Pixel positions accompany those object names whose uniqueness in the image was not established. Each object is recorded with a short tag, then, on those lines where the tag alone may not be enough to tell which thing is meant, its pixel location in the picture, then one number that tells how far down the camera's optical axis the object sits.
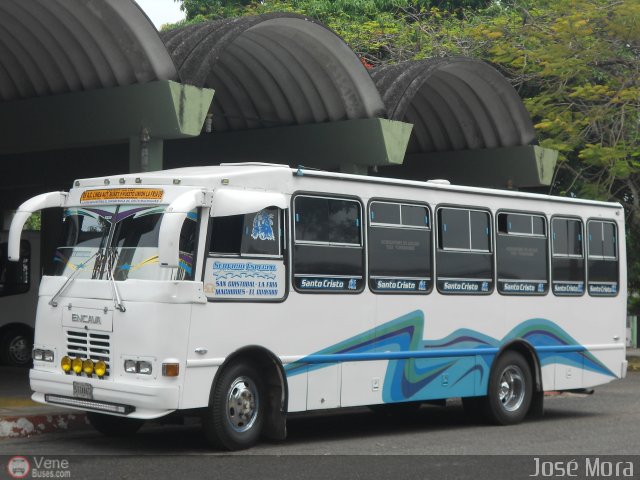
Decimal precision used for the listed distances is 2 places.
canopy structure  14.88
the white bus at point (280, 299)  10.49
